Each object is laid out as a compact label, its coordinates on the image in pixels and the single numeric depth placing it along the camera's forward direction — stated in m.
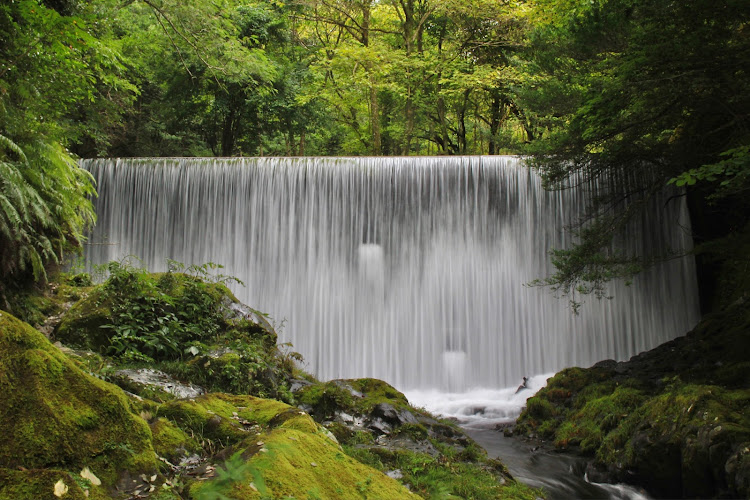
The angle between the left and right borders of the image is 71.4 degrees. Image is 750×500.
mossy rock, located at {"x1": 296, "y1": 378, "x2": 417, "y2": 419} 6.85
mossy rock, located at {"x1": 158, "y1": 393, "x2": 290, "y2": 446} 3.66
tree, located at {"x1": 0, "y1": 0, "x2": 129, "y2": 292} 5.99
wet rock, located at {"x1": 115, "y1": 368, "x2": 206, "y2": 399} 5.46
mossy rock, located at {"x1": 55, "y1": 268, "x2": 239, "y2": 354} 6.26
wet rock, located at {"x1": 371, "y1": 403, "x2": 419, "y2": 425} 6.70
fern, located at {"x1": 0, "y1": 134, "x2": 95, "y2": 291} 5.73
